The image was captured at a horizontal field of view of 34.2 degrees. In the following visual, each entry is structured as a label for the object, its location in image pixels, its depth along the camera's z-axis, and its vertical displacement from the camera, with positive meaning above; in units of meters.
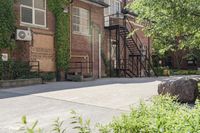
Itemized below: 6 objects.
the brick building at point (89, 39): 19.75 +2.16
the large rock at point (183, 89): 11.15 -0.78
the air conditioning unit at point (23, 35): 18.31 +1.88
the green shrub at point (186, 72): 38.09 -0.65
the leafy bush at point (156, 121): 3.29 -0.60
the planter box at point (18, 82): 15.75 -0.74
